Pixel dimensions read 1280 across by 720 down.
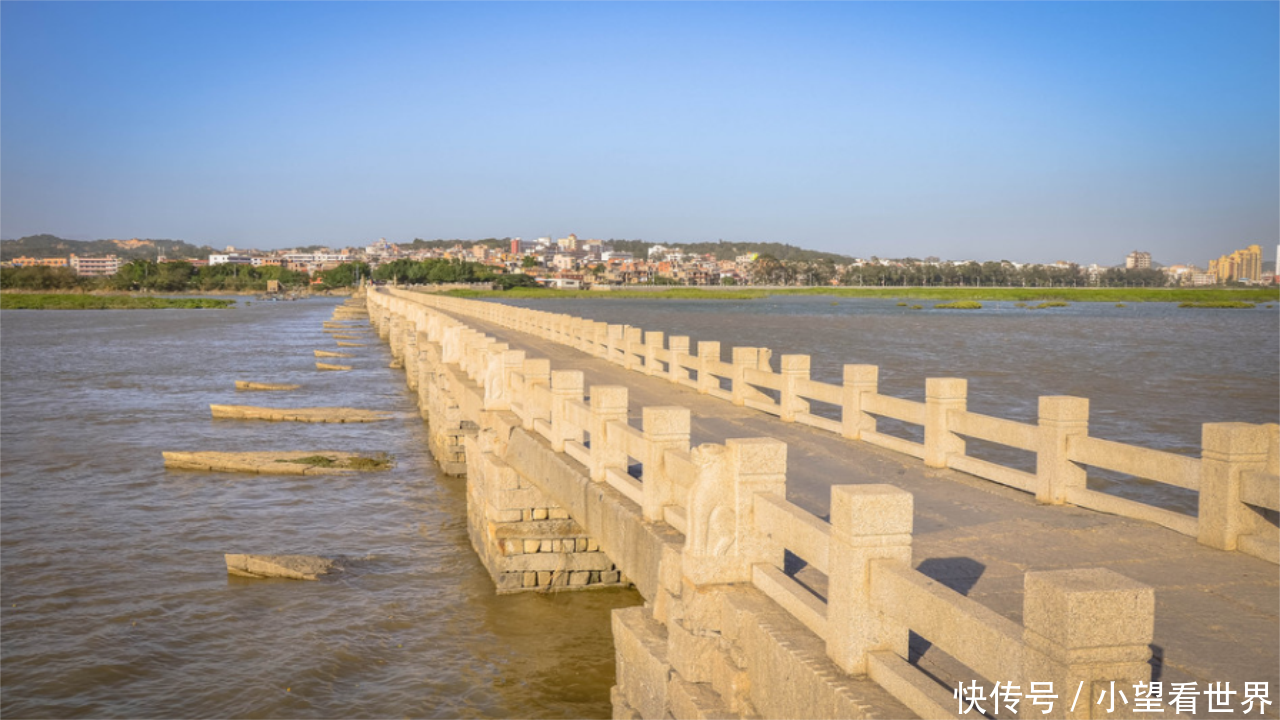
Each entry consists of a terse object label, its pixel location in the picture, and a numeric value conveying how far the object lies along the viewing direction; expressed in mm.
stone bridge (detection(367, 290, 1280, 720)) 4016
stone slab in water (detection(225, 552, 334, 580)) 13453
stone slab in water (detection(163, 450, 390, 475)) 19688
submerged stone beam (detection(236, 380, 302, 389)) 33506
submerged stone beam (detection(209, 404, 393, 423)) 26506
